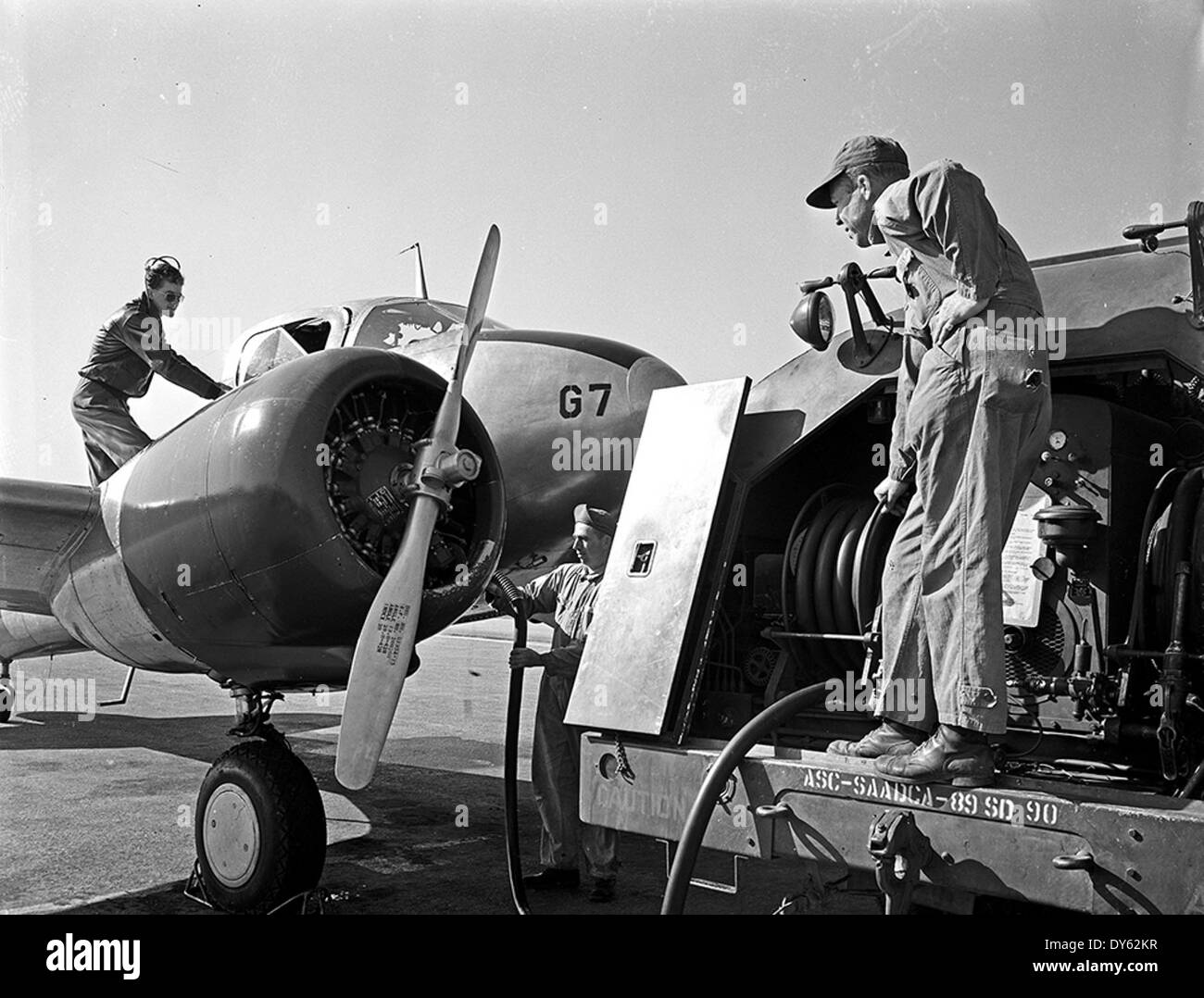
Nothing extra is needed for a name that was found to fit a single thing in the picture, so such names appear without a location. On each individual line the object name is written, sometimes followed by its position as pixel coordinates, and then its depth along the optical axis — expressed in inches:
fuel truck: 111.2
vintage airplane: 195.6
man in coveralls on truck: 114.3
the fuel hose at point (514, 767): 195.5
